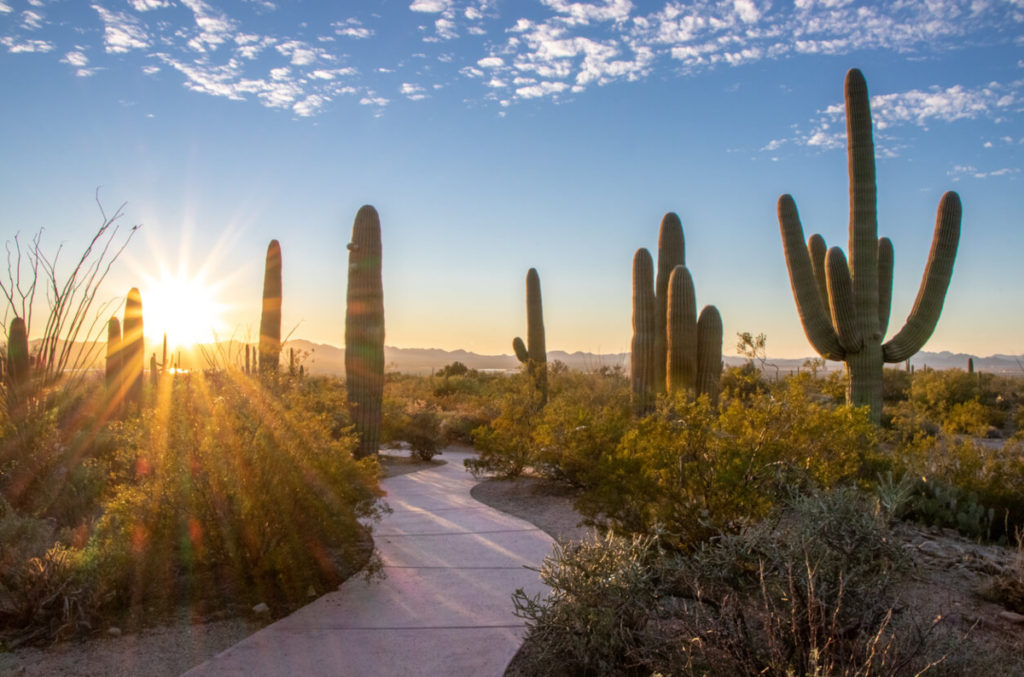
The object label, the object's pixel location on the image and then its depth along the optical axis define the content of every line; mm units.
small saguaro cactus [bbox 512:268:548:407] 23797
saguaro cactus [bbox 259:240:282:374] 18266
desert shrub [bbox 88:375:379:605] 5672
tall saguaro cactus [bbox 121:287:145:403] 18406
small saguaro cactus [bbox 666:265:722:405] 15703
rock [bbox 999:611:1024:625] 5246
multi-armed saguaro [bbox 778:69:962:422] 14352
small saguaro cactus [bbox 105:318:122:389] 17953
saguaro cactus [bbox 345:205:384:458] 13984
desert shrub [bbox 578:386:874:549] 6035
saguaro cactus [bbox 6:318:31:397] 8641
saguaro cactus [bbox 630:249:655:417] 18219
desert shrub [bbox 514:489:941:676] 3295
